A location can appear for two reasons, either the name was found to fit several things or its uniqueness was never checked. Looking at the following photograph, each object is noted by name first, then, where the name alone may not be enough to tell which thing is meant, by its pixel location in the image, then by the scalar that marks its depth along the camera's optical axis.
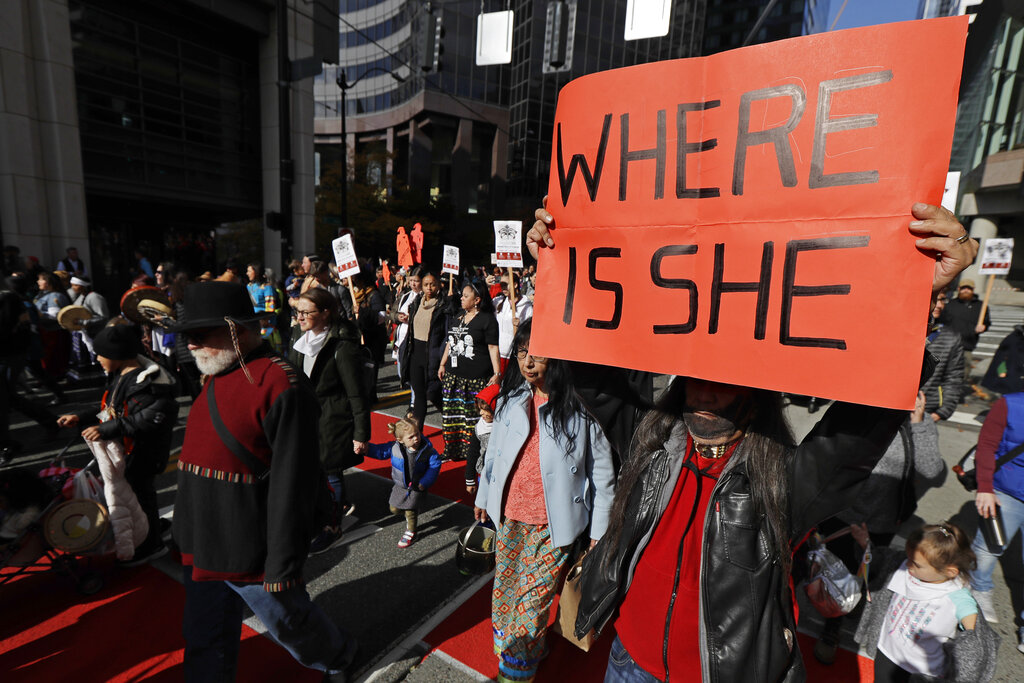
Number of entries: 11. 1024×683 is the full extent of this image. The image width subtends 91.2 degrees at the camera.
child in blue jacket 3.91
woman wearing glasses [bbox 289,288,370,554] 3.68
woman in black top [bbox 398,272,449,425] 6.00
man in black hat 2.16
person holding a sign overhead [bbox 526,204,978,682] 1.47
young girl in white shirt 2.20
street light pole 17.64
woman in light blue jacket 2.44
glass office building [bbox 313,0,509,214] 39.59
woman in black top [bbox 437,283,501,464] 5.39
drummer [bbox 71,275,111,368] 8.77
